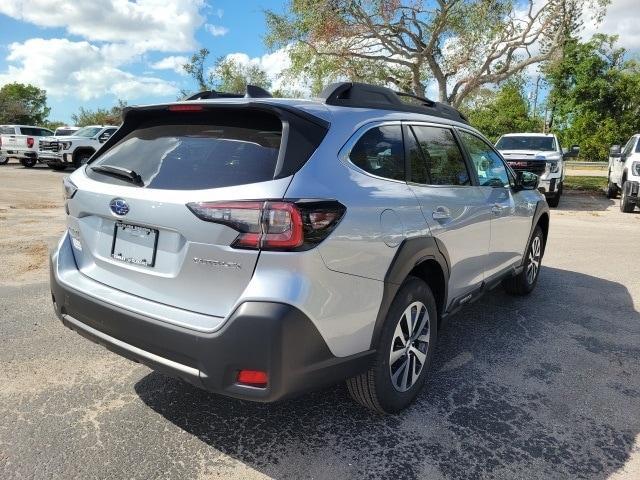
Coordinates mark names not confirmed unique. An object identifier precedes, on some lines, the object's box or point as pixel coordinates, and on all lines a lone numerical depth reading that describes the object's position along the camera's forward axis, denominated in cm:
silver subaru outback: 216
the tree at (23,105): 5896
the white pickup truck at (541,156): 1287
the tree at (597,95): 3300
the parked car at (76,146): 2012
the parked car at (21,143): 2267
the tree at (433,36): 1733
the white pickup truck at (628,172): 1180
